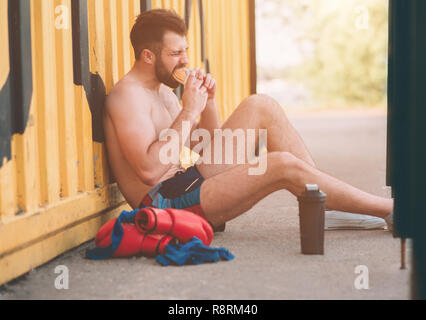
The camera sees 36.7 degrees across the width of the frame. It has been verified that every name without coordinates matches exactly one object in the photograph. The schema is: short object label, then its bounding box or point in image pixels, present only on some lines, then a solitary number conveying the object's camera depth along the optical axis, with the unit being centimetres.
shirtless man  373
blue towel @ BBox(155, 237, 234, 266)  329
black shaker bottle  338
